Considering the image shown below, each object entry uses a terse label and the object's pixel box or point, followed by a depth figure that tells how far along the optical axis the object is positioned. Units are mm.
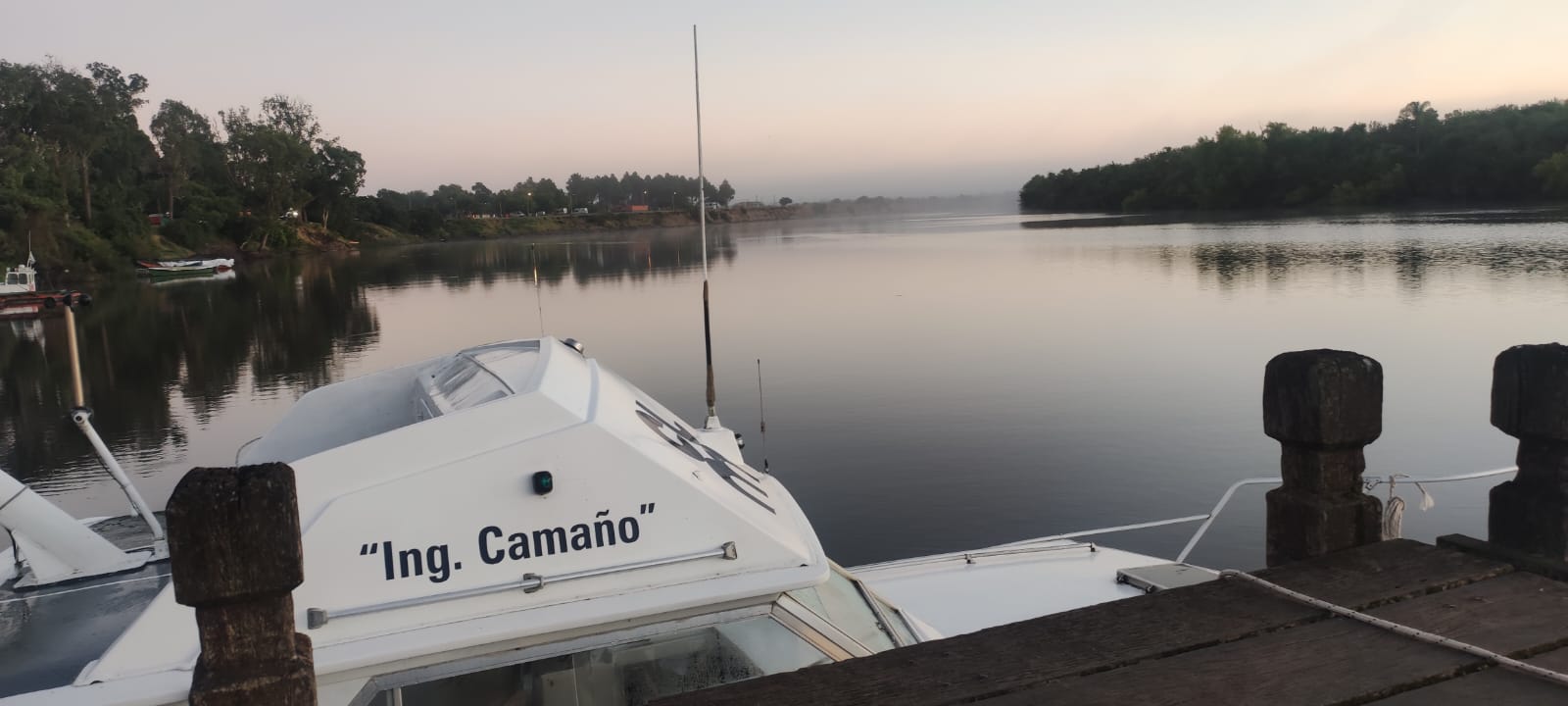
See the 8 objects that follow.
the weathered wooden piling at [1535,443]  3037
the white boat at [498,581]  3678
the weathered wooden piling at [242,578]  2004
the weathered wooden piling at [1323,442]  3133
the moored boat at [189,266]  72750
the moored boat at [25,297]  44344
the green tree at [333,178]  123188
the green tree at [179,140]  104875
